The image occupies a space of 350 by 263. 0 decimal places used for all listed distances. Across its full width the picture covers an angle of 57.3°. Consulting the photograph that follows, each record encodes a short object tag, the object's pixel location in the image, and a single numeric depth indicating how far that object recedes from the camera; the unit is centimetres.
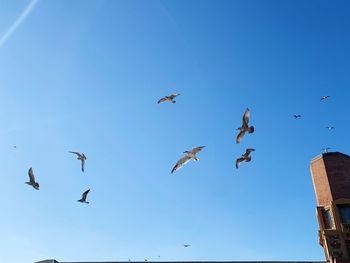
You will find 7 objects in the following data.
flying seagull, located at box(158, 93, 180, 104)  2034
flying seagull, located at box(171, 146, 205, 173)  1821
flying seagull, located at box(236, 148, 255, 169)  1933
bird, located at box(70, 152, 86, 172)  2014
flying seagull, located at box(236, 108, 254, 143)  1686
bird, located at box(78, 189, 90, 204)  1928
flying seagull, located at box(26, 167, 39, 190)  1835
